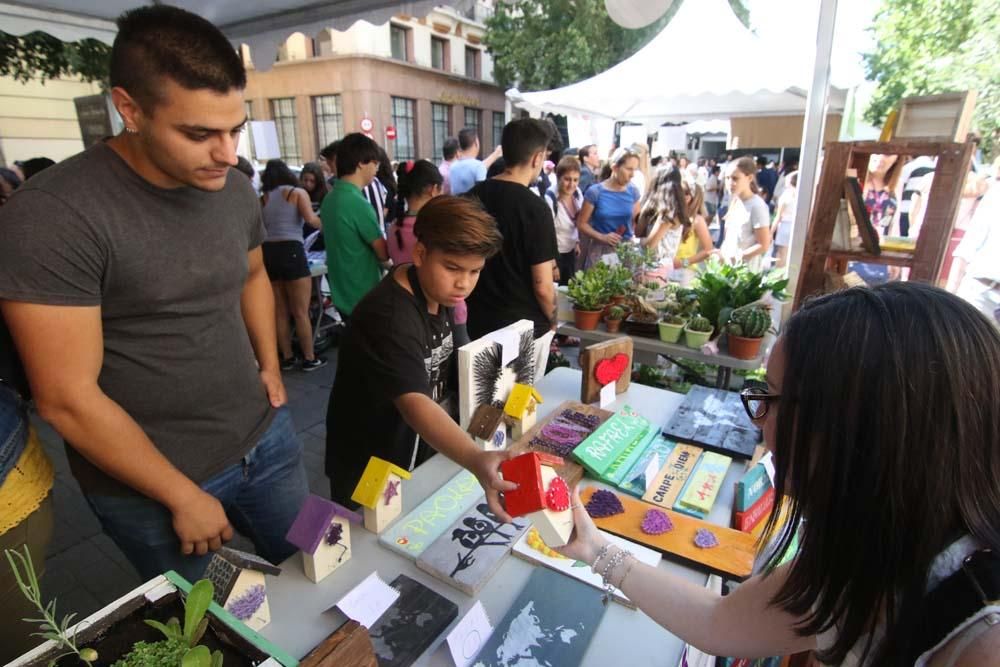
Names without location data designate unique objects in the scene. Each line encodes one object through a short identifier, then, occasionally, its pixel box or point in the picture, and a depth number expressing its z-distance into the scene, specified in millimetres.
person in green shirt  3414
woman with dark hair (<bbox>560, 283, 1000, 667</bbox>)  627
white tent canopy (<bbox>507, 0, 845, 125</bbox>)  4840
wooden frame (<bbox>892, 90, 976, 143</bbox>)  2342
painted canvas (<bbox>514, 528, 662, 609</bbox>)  1143
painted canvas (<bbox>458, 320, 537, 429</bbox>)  1568
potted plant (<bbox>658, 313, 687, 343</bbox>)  2715
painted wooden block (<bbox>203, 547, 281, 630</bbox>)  915
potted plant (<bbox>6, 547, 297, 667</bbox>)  638
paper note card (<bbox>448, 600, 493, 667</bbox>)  939
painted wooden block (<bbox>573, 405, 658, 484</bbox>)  1494
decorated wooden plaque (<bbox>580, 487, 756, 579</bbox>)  1176
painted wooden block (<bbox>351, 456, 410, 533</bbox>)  1235
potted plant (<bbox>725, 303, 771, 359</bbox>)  2541
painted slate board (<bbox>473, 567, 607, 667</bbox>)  970
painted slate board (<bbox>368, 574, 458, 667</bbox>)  948
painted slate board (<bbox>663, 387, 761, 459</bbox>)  1654
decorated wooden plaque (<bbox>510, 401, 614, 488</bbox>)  1493
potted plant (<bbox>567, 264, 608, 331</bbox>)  2883
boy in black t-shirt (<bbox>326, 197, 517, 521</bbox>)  1392
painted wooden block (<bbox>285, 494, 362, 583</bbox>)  1081
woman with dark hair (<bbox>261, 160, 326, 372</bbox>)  4059
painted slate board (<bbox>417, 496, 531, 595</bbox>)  1125
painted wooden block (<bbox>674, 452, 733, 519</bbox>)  1368
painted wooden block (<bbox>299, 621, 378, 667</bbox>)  670
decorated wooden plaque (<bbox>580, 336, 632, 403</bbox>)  1940
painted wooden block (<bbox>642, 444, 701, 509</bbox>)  1406
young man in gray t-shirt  933
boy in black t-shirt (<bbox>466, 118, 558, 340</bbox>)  2588
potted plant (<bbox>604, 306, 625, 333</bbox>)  2883
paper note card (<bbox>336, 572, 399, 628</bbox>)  1006
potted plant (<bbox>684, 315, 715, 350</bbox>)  2641
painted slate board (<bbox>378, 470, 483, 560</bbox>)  1224
